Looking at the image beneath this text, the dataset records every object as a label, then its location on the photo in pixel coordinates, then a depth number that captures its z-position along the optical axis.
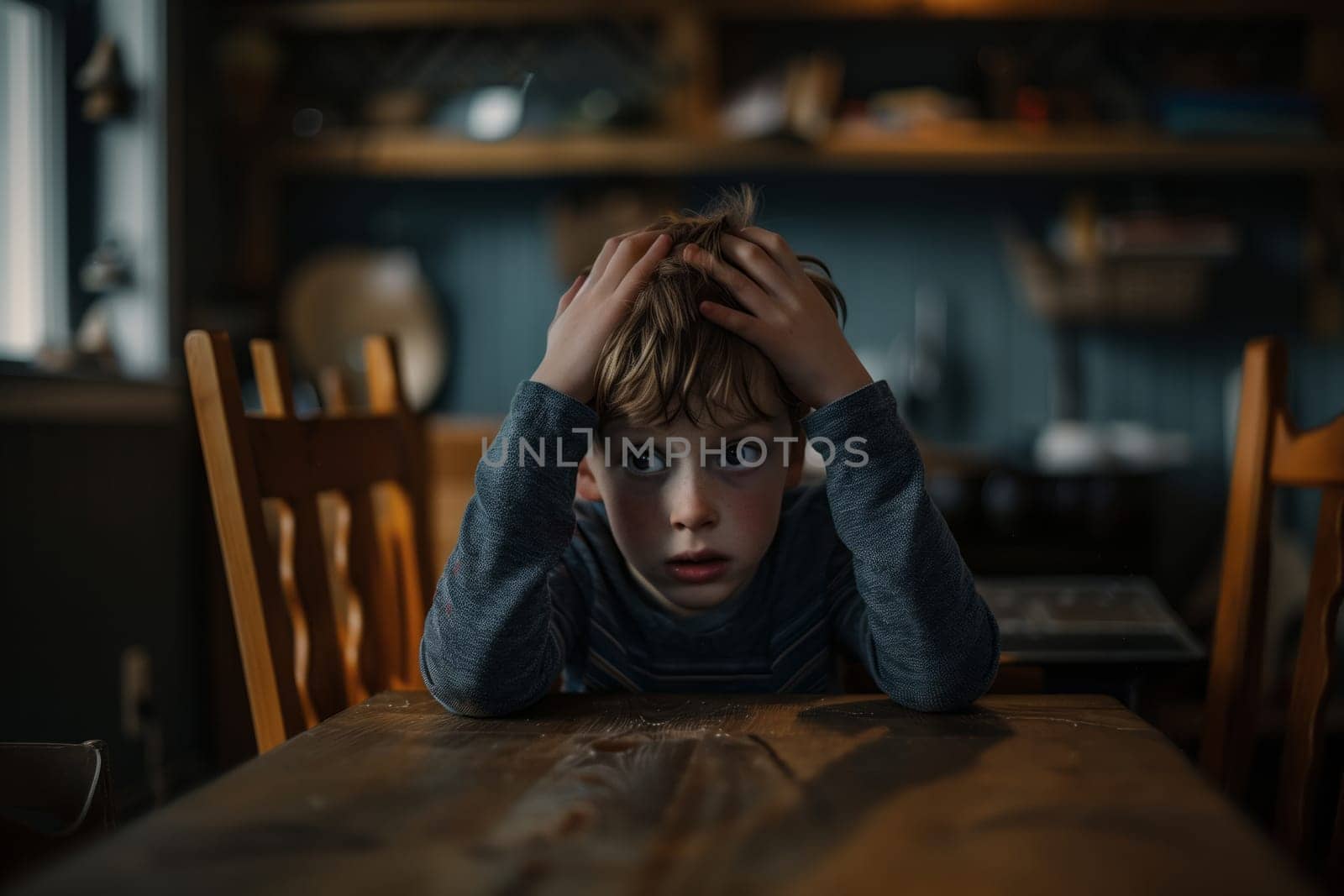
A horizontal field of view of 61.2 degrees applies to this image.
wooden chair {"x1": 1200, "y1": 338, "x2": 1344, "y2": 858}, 0.87
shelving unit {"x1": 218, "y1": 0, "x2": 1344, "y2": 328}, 2.80
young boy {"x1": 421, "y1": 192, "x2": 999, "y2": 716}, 0.77
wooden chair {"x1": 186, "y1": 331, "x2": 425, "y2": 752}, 0.85
